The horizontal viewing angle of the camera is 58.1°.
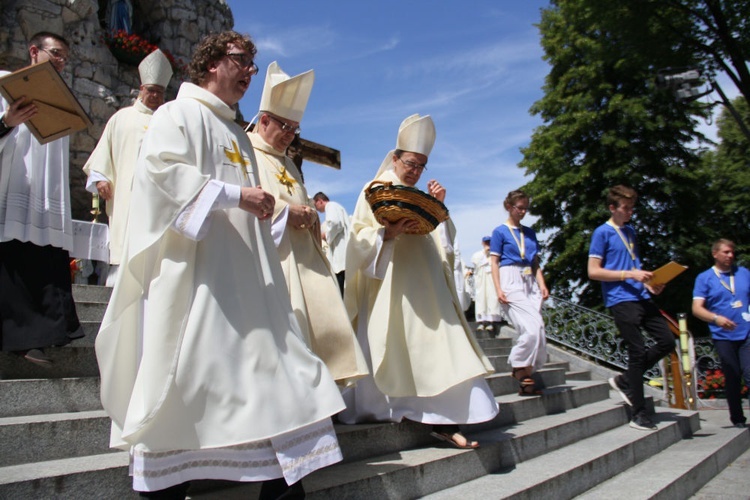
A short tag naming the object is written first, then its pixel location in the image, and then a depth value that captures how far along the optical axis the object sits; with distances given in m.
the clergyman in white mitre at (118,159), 5.72
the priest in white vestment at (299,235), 3.99
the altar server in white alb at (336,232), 10.33
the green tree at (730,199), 22.12
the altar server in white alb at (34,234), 4.18
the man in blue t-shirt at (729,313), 7.26
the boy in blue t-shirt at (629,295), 6.11
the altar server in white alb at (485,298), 12.65
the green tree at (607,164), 21.55
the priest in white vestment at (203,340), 2.71
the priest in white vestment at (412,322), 4.59
